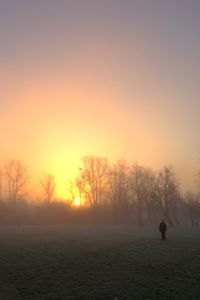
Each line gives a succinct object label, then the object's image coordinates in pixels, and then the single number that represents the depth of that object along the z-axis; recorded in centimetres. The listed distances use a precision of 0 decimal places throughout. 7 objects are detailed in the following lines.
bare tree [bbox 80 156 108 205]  12900
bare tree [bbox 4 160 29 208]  12178
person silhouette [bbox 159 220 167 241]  4918
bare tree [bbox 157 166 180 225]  10450
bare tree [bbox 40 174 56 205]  12973
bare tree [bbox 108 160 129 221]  12225
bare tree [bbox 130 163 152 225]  11461
